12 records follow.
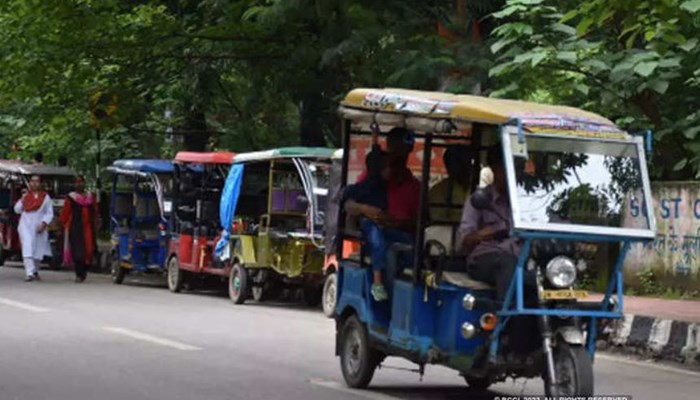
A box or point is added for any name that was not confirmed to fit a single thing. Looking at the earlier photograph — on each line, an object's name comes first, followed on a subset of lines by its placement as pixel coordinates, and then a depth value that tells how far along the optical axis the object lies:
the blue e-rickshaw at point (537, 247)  8.92
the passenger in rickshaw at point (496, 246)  9.09
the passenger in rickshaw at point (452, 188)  10.68
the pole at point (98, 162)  30.60
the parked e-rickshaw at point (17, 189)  29.69
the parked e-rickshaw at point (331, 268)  17.19
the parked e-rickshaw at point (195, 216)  22.08
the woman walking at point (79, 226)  24.67
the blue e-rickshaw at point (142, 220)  24.14
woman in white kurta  24.41
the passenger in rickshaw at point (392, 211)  10.45
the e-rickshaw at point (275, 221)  19.58
